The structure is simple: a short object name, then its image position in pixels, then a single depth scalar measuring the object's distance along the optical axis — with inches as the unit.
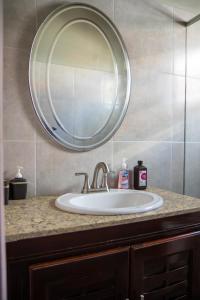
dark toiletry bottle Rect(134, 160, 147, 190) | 55.0
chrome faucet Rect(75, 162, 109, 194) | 48.4
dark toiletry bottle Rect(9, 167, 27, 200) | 43.4
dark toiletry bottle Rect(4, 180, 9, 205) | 39.8
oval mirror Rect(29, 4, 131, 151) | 47.1
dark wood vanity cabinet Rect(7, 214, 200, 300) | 28.8
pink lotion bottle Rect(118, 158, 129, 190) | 54.5
